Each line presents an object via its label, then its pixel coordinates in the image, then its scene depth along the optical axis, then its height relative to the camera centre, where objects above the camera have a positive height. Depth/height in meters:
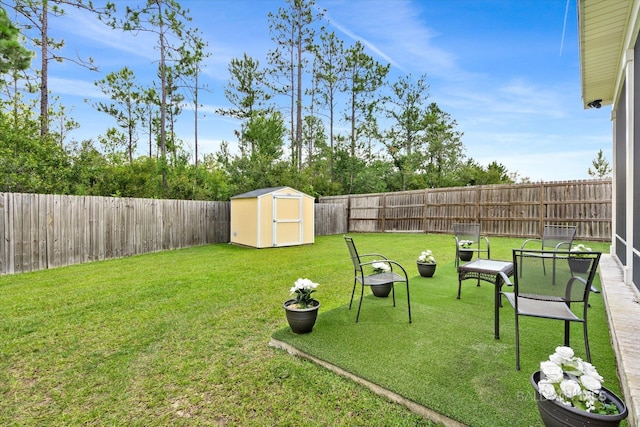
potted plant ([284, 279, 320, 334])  2.63 -0.87
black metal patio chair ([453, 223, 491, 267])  4.81 -0.35
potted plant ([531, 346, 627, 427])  1.22 -0.80
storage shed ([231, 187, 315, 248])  9.10 -0.20
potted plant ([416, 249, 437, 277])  4.71 -0.84
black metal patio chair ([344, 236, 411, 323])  2.95 -0.70
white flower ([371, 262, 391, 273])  3.54 -0.65
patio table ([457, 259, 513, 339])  3.32 -0.65
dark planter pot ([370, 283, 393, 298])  3.72 -0.99
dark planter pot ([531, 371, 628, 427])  1.19 -0.84
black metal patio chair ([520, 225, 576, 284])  4.41 -0.41
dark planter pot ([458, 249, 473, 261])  5.64 -0.83
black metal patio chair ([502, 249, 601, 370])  1.93 -0.50
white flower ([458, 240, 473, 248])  5.68 -0.62
